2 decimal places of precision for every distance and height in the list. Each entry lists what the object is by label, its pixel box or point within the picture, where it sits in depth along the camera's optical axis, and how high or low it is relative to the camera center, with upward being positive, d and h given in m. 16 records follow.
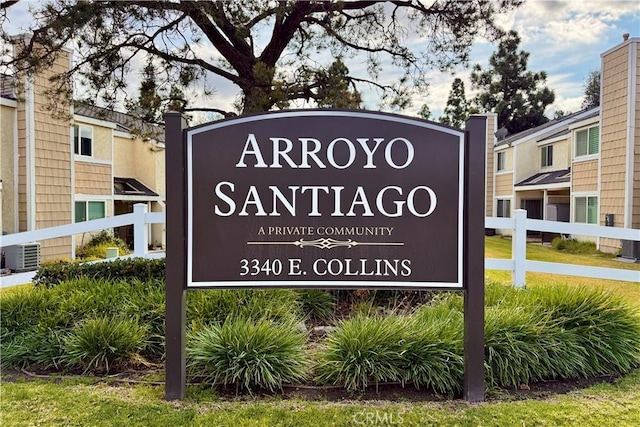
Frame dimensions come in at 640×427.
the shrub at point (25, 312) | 4.17 -1.08
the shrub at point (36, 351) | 3.83 -1.32
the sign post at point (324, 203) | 3.32 +0.03
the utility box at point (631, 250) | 12.47 -1.27
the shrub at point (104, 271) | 5.23 -0.81
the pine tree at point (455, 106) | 37.91 +9.48
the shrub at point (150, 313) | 4.04 -1.06
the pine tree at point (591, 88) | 36.41 +10.57
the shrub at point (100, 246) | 14.01 -1.38
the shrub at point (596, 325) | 3.75 -1.11
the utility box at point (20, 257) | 10.77 -1.32
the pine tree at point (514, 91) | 38.28 +10.87
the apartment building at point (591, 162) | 13.52 +1.92
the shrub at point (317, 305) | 5.17 -1.21
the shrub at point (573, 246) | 14.87 -1.42
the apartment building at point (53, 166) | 11.55 +1.27
